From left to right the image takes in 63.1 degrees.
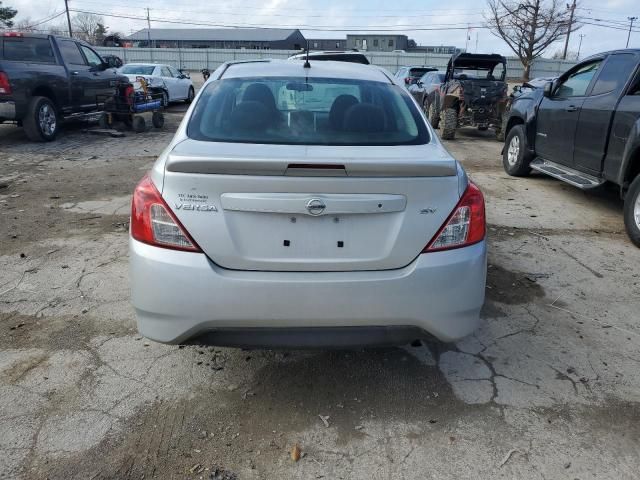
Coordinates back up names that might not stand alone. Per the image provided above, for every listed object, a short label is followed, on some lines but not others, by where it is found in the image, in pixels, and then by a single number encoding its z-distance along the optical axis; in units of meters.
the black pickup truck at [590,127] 5.37
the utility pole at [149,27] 79.40
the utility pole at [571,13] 35.90
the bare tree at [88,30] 77.12
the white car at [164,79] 16.69
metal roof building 77.69
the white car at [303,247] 2.34
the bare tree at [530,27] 34.97
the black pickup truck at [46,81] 9.48
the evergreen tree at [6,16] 50.16
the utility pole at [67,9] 61.46
